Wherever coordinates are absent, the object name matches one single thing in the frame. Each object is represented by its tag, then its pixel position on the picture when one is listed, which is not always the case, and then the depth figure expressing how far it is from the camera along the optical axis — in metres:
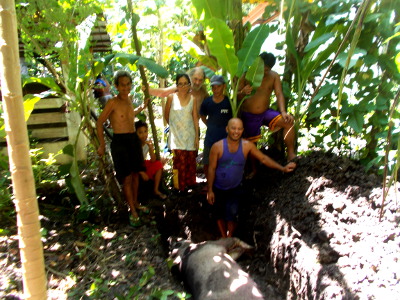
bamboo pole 1.01
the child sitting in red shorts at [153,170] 4.12
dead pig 2.35
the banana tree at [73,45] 3.07
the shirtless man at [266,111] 3.75
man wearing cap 3.81
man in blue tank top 3.47
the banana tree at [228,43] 3.29
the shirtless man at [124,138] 3.44
